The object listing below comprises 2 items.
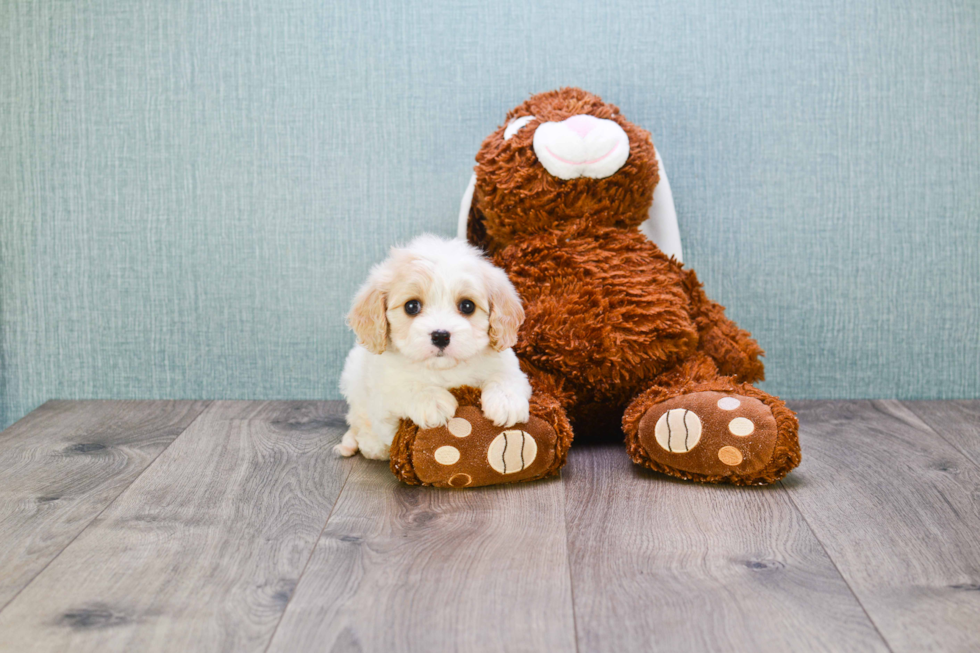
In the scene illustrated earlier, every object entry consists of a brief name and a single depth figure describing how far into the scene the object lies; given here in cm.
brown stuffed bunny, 137
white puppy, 132
